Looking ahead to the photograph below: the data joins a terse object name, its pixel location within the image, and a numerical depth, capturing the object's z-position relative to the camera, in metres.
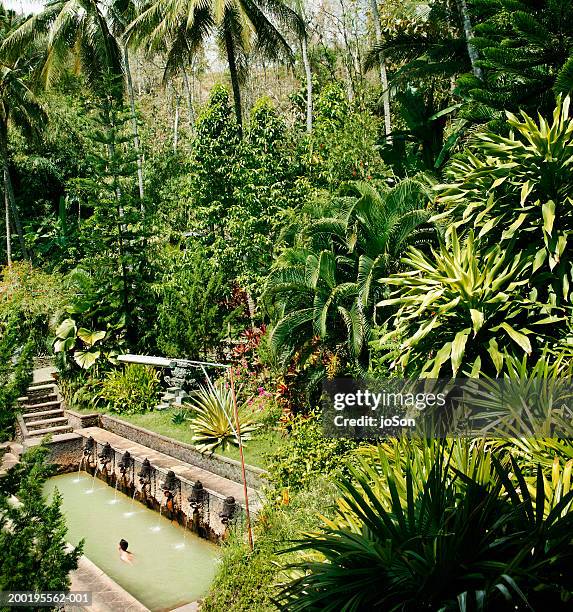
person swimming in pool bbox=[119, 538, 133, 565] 8.06
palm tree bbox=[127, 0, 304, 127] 14.52
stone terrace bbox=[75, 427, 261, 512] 8.73
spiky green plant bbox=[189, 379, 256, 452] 10.27
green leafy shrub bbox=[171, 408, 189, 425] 11.94
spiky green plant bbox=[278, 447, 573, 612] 3.02
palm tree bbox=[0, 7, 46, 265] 21.45
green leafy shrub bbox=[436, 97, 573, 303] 5.95
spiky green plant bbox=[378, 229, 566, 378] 5.81
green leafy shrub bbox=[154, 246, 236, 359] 12.39
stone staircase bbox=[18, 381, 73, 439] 13.06
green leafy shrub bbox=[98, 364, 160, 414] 13.30
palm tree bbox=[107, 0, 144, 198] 19.25
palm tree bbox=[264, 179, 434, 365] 8.37
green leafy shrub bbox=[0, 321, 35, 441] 4.54
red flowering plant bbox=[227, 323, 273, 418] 11.07
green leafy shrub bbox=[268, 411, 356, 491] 7.36
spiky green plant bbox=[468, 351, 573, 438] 5.07
